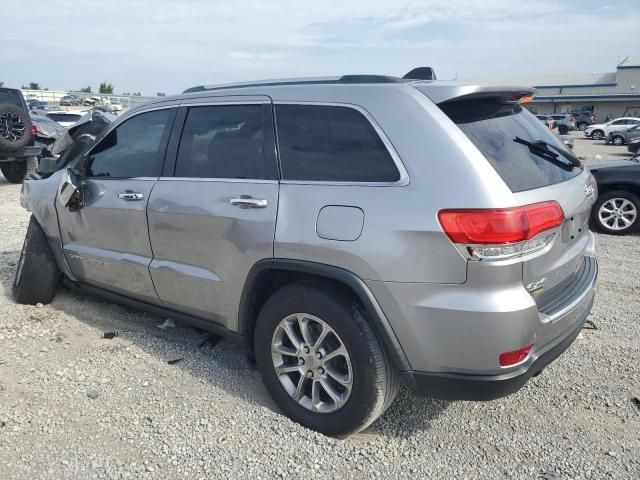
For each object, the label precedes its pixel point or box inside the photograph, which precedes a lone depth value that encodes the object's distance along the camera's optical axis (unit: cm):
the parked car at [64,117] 1903
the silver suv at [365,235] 227
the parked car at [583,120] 4616
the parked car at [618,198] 717
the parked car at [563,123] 3953
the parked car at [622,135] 2868
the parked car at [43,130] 1241
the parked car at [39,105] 3066
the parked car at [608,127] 3132
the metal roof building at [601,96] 5641
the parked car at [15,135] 1027
